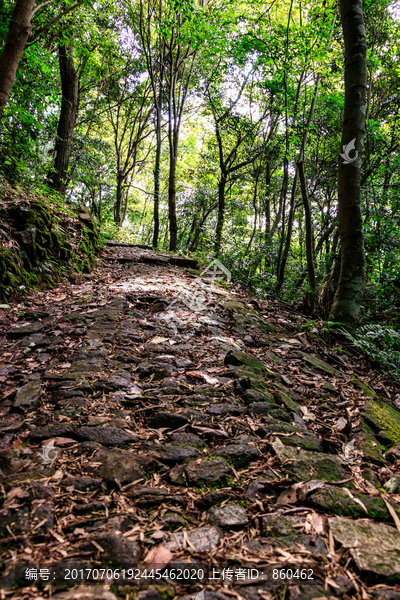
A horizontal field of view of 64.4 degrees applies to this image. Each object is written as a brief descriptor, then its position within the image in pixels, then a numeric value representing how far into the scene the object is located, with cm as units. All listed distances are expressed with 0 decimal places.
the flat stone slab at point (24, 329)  296
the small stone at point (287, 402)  236
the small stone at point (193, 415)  197
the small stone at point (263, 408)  217
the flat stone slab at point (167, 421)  188
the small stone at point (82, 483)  135
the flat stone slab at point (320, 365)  340
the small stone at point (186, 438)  176
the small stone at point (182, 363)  271
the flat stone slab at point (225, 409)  209
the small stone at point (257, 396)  231
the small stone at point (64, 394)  203
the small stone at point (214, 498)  136
